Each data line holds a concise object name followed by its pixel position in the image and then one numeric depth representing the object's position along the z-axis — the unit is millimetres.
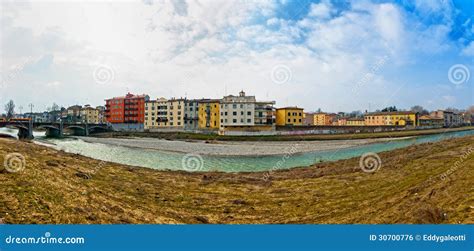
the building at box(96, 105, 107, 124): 97575
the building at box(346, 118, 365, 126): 86750
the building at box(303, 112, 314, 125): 99450
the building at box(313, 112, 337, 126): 98125
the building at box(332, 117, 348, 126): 92794
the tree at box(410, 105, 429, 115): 102569
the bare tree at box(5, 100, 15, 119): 79919
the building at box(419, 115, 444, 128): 74438
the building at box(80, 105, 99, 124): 100500
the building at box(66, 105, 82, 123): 100438
